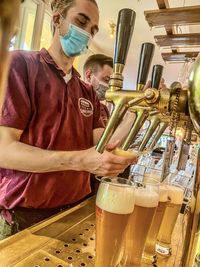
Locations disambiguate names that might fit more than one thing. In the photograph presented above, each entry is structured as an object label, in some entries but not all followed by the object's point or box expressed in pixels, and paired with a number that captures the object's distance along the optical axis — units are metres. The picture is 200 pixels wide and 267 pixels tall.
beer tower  0.49
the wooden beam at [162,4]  1.47
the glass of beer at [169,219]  0.71
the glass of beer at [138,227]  0.60
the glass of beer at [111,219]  0.55
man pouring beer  0.87
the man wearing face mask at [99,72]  2.39
